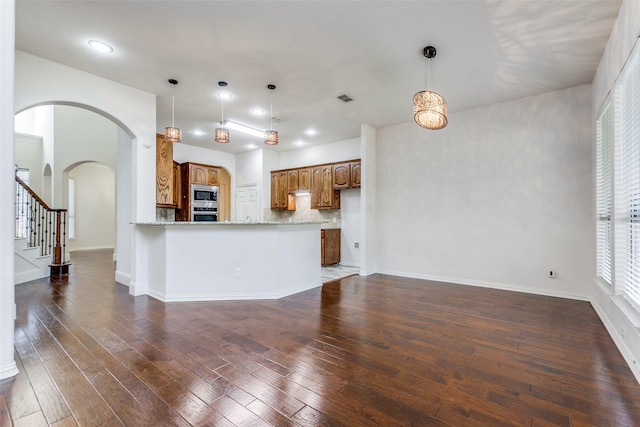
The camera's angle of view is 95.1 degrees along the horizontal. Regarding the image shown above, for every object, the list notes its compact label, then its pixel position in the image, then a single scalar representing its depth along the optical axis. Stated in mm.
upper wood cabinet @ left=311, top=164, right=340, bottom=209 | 6969
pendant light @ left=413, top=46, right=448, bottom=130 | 2916
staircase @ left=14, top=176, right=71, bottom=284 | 5199
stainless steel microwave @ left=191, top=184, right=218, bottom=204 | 7320
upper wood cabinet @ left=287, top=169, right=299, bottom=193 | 7535
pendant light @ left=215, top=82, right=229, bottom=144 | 4273
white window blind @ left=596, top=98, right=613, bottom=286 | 3252
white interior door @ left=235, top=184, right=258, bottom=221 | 8023
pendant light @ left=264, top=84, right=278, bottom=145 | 4375
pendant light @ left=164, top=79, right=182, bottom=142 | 4137
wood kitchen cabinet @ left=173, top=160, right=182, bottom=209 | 7203
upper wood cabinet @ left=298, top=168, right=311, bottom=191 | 7340
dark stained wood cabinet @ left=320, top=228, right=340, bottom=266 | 6855
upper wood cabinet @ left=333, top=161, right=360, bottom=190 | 6477
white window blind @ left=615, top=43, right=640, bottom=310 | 2387
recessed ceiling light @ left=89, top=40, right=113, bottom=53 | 3109
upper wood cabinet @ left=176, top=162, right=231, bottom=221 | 7266
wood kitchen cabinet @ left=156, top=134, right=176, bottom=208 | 4953
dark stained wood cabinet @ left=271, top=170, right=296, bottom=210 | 7730
